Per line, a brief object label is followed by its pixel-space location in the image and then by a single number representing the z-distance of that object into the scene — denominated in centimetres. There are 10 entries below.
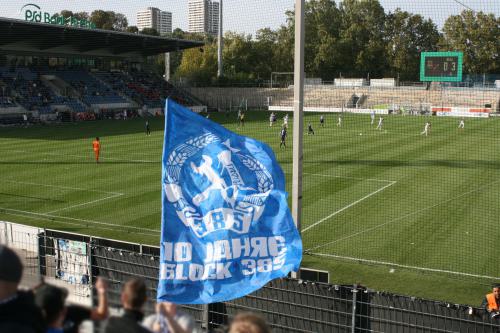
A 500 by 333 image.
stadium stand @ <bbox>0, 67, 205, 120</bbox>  5200
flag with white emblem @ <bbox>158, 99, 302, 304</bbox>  622
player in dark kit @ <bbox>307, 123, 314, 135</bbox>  3897
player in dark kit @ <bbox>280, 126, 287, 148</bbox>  3262
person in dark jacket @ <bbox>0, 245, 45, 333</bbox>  319
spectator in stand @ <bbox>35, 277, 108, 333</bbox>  344
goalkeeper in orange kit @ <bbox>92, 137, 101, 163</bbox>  2733
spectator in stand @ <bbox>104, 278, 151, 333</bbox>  344
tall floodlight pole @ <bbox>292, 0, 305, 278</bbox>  839
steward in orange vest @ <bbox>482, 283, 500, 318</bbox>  902
